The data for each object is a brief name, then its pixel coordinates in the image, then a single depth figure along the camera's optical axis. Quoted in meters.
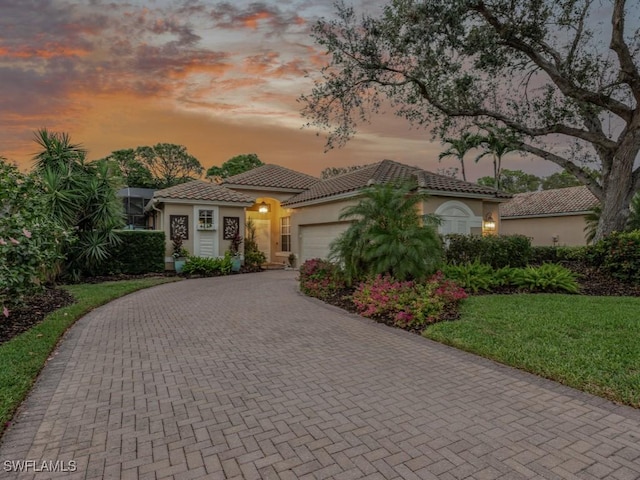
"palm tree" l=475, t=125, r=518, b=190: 13.19
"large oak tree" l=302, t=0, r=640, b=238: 10.78
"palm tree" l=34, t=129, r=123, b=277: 11.95
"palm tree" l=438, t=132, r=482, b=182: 14.07
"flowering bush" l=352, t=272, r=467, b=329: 6.93
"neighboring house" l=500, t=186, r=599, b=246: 22.53
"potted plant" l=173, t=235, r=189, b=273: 15.30
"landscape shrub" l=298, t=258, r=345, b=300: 10.14
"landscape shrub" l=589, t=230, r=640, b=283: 9.98
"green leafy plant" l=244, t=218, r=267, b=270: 17.61
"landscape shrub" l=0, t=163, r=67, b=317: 6.32
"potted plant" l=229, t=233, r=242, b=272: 16.44
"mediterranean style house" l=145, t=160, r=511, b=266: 13.40
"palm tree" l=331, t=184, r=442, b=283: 8.31
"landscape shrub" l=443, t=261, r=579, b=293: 9.67
